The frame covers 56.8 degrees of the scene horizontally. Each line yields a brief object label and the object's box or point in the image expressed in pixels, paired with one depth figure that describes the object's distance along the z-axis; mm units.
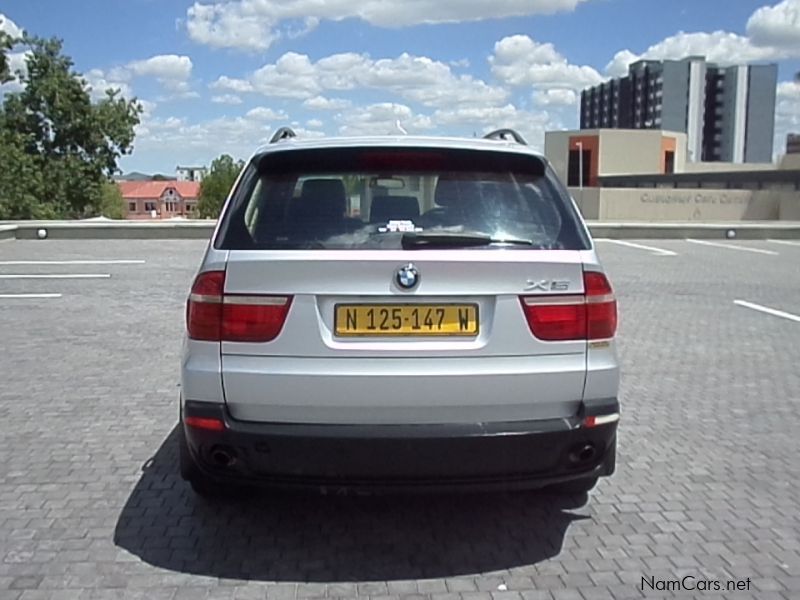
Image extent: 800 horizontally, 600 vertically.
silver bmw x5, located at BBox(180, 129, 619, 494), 2893
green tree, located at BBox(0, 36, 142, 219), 40250
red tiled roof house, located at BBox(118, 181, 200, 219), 139375
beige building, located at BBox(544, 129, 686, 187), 71312
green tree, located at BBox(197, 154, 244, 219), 78875
